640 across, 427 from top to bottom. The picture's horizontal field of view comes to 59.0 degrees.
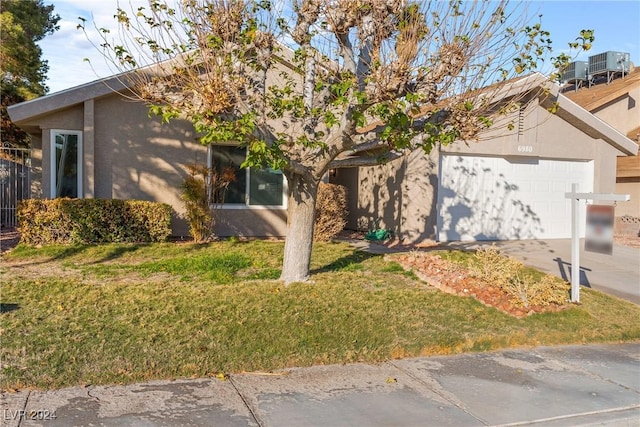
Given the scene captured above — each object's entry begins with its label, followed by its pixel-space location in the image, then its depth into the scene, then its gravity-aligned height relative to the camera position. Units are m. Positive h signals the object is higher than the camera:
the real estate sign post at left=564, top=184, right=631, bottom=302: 7.96 -0.35
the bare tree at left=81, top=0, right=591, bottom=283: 7.09 +1.66
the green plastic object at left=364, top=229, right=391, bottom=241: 14.70 -0.89
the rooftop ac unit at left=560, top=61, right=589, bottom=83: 23.72 +5.63
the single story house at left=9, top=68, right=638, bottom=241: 12.40 +0.74
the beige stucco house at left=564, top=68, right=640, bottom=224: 17.89 +3.20
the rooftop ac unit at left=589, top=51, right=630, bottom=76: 22.42 +5.69
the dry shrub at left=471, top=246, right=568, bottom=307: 8.01 -1.21
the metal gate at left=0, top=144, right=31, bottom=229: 15.52 +0.29
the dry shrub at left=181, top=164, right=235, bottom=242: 12.12 +0.04
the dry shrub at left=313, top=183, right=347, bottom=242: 12.97 -0.27
